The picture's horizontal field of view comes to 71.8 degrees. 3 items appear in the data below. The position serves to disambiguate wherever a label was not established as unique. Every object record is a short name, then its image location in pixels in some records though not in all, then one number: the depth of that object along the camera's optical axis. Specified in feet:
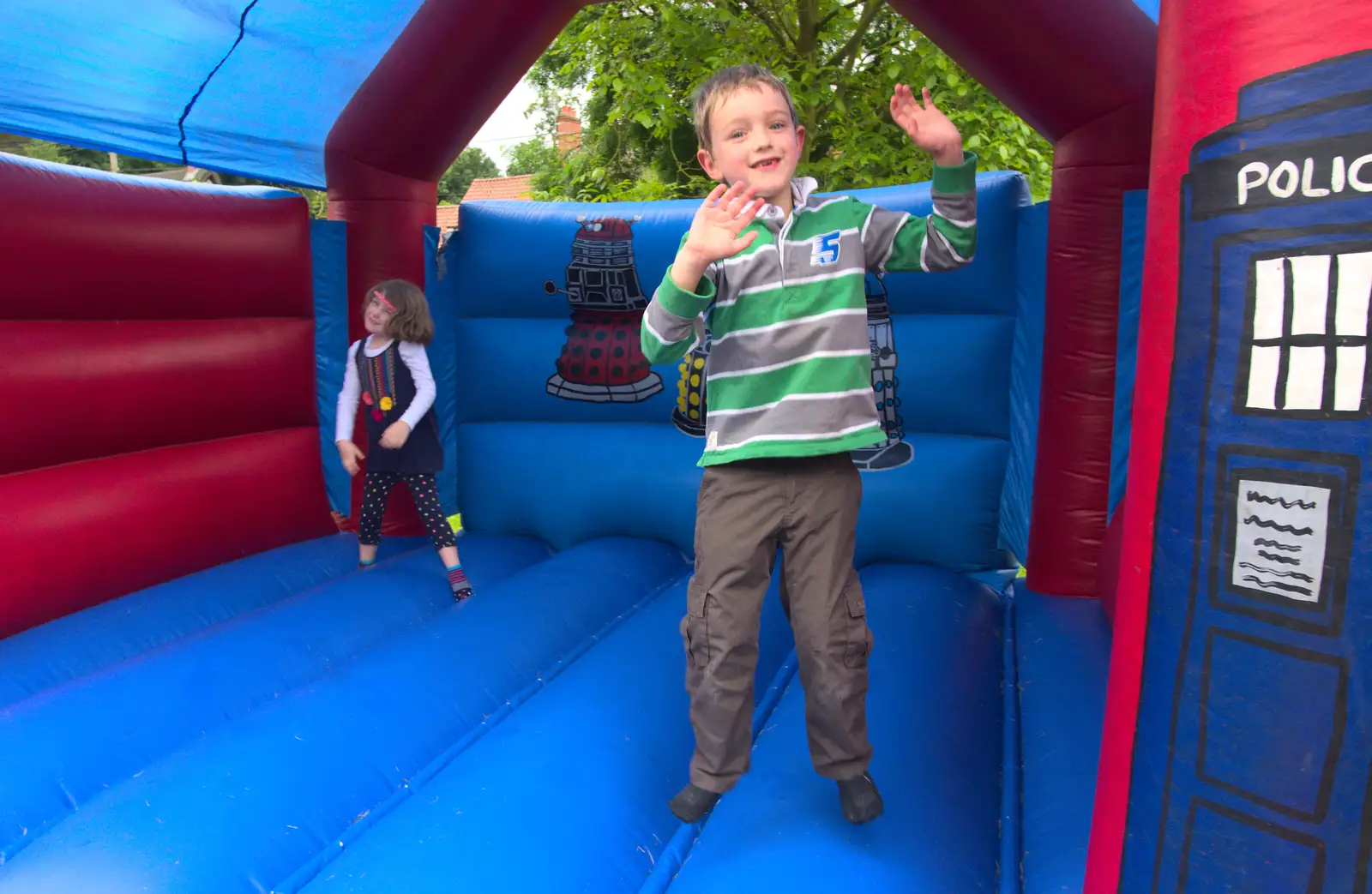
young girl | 7.98
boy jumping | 4.21
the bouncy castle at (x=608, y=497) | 2.49
